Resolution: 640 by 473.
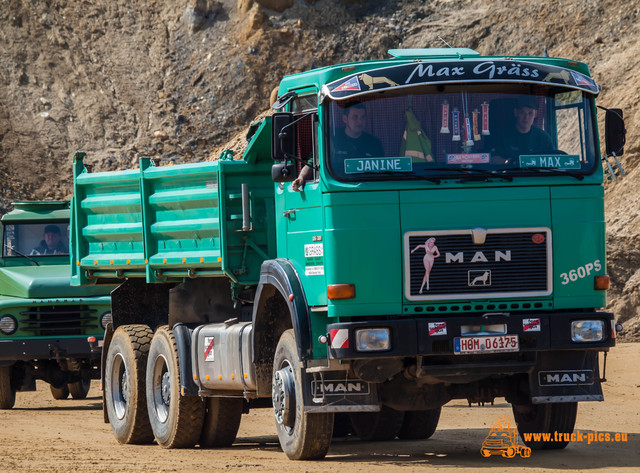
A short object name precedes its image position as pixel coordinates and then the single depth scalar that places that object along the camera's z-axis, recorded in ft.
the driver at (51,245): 117.82
